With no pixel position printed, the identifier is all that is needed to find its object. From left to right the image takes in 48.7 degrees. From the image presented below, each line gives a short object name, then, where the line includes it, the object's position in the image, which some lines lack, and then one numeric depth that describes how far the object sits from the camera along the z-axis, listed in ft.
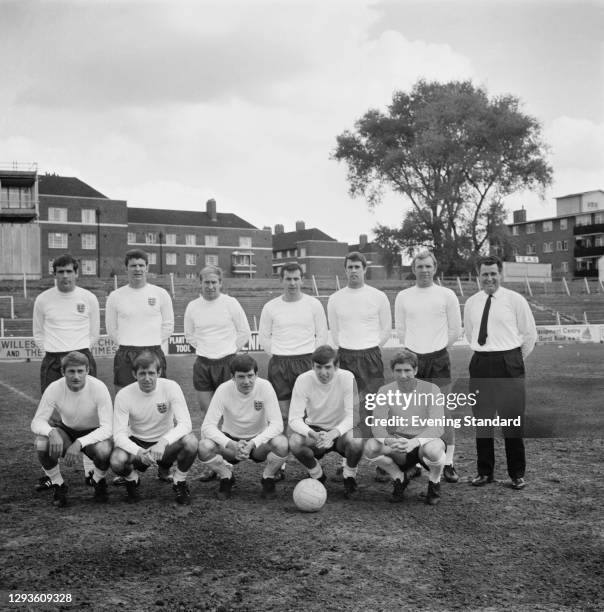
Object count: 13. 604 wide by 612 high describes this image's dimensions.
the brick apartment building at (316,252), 274.16
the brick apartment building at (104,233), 139.03
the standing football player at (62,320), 22.80
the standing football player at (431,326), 21.77
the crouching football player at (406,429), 19.33
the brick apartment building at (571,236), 235.81
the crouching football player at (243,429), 19.80
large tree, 139.74
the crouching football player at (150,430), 19.44
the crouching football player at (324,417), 19.89
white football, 18.28
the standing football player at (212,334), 23.43
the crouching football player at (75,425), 19.49
